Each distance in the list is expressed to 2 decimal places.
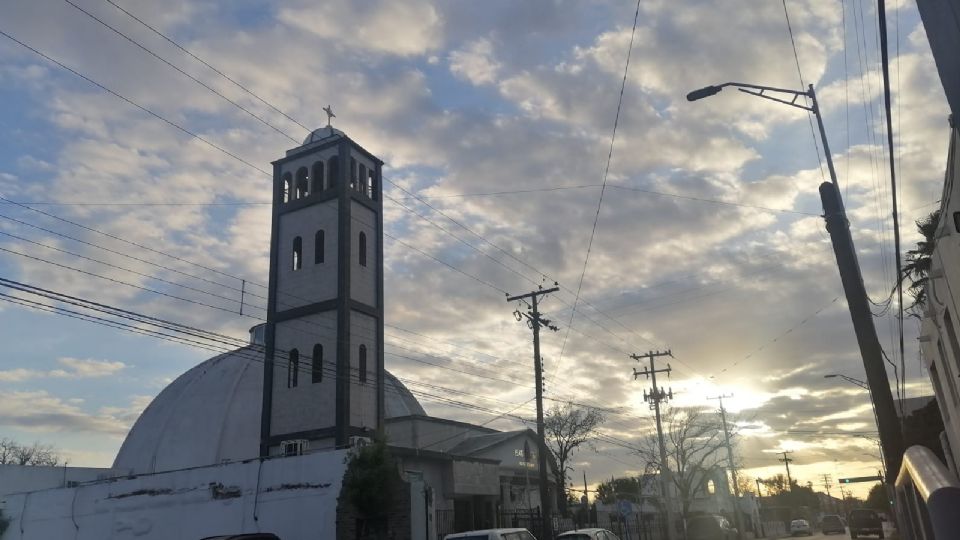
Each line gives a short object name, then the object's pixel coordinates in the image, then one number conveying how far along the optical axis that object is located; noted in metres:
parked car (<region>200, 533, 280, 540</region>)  14.63
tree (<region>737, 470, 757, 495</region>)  109.84
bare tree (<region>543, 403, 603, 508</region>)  55.88
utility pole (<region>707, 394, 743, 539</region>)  60.08
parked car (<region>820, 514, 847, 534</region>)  69.10
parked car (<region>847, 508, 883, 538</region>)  47.31
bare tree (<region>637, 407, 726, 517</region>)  56.59
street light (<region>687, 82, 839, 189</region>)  13.52
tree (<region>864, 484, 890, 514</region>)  83.45
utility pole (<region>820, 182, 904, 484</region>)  11.06
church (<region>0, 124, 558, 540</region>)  22.81
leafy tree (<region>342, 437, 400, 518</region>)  21.20
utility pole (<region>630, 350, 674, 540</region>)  44.69
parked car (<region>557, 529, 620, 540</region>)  19.39
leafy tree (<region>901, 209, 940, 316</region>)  24.50
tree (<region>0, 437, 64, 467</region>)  74.38
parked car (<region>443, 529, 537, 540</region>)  16.71
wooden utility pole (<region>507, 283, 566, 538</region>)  27.61
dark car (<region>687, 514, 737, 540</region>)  48.41
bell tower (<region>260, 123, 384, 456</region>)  30.86
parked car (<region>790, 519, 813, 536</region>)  67.38
